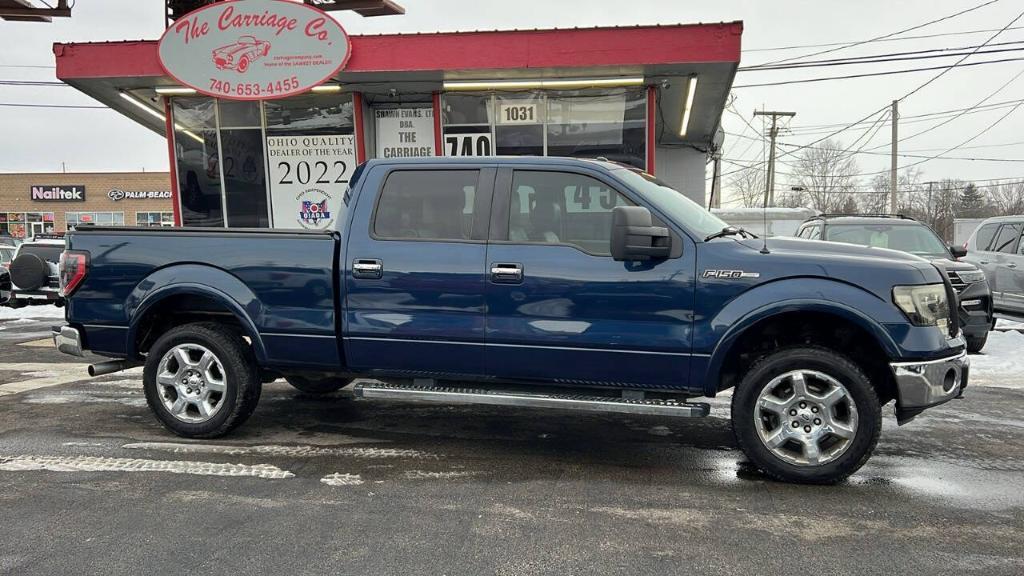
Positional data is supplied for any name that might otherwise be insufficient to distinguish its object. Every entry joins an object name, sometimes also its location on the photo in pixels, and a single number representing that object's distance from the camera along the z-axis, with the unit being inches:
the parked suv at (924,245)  313.4
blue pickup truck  155.4
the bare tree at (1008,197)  2302.5
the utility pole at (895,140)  1261.1
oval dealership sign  452.8
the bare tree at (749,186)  1296.4
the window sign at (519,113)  493.4
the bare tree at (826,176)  1638.8
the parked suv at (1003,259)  428.5
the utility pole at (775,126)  1274.4
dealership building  432.5
